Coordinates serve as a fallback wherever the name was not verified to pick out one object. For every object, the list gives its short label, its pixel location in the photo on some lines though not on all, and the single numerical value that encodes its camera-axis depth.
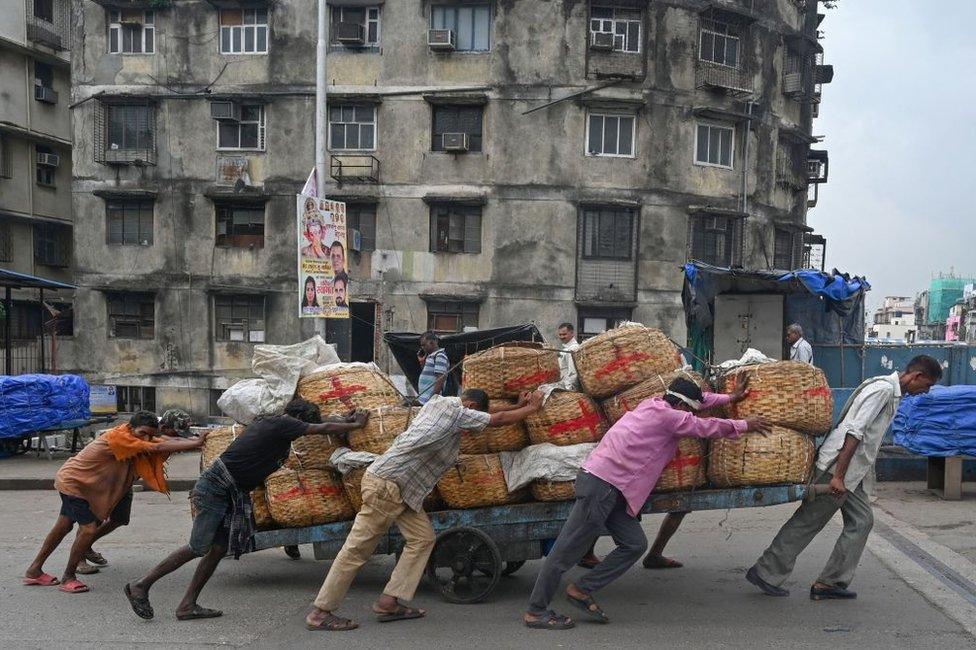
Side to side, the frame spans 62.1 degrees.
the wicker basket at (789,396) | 5.34
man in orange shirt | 6.08
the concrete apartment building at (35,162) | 24.41
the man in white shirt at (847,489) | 5.42
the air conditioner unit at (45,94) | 25.51
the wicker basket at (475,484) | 5.59
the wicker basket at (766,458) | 5.35
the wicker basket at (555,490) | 5.49
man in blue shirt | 8.96
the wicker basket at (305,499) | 5.72
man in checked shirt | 5.13
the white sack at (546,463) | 5.45
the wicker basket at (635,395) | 5.61
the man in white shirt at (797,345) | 10.88
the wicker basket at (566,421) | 5.52
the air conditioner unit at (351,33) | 21.47
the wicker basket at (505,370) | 5.59
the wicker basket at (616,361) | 5.63
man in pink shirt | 5.04
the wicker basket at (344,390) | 5.79
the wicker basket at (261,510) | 5.80
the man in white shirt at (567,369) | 5.82
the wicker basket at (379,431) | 5.57
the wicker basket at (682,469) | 5.42
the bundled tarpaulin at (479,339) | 9.55
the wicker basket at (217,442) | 6.05
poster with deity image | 12.21
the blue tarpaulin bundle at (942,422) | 9.01
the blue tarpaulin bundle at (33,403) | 11.46
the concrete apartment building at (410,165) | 21.25
